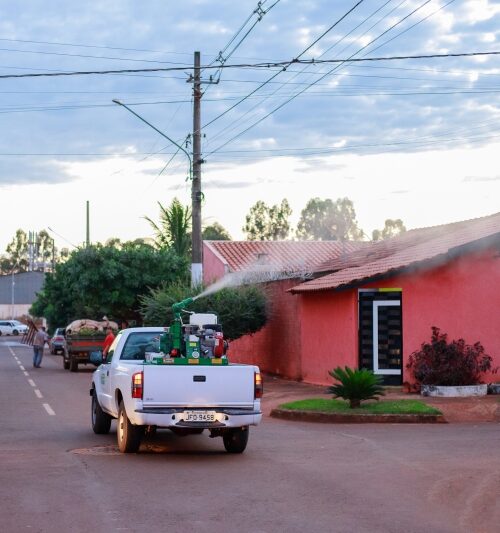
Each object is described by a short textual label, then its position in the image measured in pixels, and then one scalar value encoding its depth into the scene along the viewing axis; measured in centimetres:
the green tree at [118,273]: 4272
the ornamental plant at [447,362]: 2297
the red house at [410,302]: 2469
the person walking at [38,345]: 4047
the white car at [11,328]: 9825
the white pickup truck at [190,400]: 1319
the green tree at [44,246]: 15138
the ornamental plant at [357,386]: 2002
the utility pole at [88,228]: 5968
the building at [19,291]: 12875
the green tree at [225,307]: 3067
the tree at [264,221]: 9388
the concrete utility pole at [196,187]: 3031
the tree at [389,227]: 7311
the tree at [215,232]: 9588
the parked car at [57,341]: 5666
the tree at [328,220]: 6551
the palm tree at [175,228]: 4731
